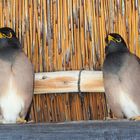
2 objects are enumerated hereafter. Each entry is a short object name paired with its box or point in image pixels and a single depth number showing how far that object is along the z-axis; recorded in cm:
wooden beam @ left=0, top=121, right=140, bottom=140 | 318
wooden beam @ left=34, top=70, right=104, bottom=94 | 470
